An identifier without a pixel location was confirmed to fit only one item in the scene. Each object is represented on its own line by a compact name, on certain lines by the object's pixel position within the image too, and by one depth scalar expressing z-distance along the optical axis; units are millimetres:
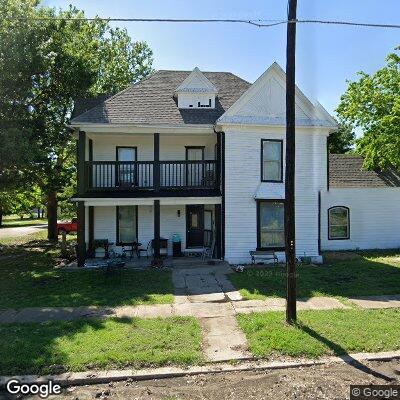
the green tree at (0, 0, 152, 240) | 15727
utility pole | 7977
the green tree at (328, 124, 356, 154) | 44625
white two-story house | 15039
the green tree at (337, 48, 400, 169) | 20000
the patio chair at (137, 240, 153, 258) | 16516
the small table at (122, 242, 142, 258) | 16325
